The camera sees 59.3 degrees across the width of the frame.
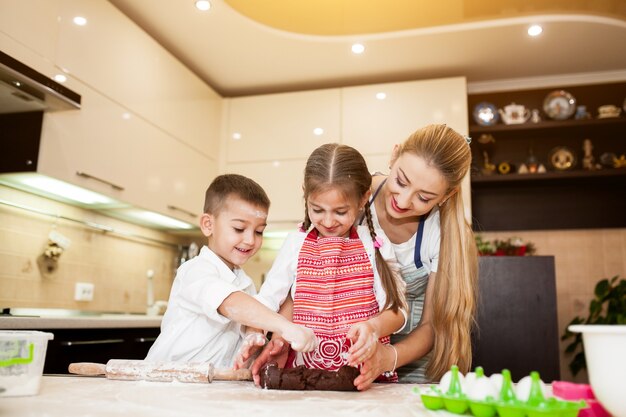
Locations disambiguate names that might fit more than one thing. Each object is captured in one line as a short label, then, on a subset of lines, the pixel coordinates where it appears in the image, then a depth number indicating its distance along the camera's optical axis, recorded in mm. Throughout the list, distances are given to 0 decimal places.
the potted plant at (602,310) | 3111
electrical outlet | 2768
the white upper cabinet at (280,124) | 3592
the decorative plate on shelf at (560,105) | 3471
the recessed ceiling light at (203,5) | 2729
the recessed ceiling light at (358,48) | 3125
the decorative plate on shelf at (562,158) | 3527
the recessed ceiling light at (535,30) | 2921
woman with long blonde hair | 1374
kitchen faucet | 3061
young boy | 1095
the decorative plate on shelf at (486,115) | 3521
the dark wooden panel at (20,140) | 2156
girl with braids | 1187
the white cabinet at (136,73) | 2365
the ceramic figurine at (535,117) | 3510
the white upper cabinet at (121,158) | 2262
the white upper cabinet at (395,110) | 3396
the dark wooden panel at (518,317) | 2621
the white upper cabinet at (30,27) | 1973
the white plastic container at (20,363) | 696
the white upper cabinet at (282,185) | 3549
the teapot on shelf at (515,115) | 3531
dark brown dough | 837
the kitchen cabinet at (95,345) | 1922
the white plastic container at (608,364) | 559
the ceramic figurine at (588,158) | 3452
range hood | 1857
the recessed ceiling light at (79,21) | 2344
